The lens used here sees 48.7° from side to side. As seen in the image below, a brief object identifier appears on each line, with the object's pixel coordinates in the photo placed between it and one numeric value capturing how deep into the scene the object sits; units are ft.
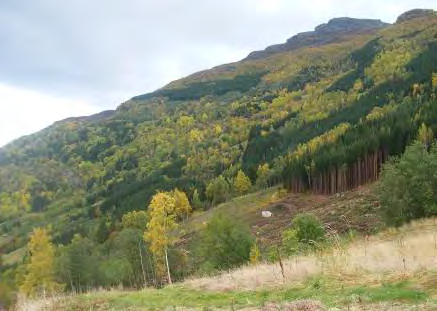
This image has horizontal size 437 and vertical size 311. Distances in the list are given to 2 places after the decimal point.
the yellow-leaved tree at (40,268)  225.58
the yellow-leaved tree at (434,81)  622.54
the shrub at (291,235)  178.11
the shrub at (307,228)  177.88
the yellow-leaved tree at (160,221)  180.14
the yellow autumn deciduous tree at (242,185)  527.40
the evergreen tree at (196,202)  526.57
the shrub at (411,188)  149.48
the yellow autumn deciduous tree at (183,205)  491.72
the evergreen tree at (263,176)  519.19
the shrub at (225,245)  195.00
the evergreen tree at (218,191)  530.68
